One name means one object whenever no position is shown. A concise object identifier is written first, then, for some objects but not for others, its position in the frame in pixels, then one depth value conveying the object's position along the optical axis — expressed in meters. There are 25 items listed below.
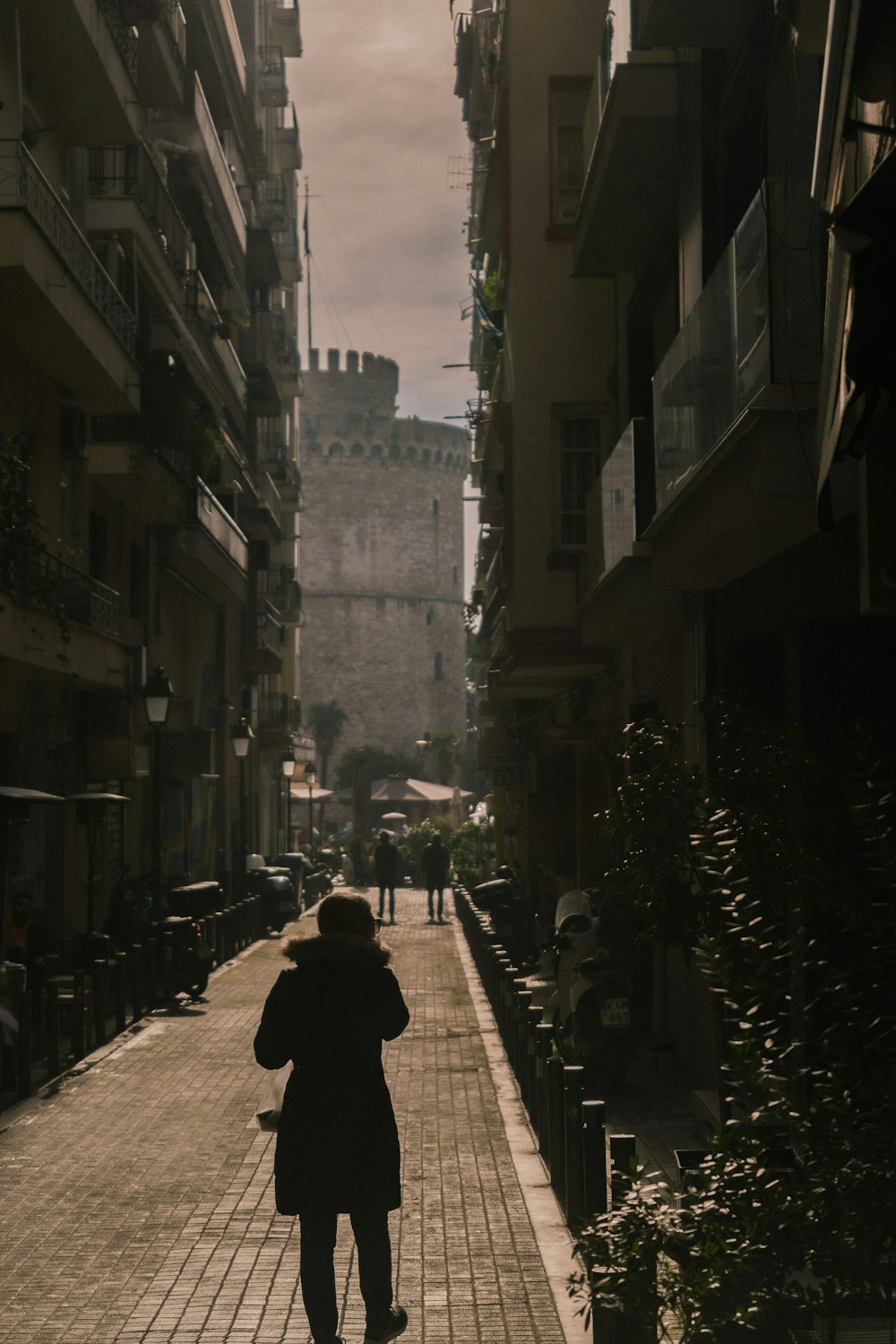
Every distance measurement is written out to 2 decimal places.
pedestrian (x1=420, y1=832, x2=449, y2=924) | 32.62
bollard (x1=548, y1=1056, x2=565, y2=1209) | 8.31
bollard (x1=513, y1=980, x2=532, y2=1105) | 11.16
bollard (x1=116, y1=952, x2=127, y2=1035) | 14.57
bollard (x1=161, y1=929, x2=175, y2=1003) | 17.20
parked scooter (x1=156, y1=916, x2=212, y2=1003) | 17.34
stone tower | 88.56
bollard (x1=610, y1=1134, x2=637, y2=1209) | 5.26
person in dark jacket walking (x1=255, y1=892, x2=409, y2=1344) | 5.57
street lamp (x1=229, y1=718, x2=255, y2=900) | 30.06
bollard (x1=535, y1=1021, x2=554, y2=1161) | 9.19
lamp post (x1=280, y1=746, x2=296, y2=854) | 38.69
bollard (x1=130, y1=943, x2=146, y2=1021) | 15.66
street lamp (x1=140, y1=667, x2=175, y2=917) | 19.02
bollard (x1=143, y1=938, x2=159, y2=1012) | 16.67
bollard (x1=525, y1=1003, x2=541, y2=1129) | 10.14
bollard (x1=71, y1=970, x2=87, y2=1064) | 12.97
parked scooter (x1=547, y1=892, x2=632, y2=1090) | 11.13
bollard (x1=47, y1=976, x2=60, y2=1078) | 12.07
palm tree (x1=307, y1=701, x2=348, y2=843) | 86.06
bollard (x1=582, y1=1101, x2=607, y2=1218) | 6.61
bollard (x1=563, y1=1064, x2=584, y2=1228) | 7.36
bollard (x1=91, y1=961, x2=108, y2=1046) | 13.91
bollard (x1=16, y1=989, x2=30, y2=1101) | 11.32
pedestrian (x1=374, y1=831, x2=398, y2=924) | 32.56
